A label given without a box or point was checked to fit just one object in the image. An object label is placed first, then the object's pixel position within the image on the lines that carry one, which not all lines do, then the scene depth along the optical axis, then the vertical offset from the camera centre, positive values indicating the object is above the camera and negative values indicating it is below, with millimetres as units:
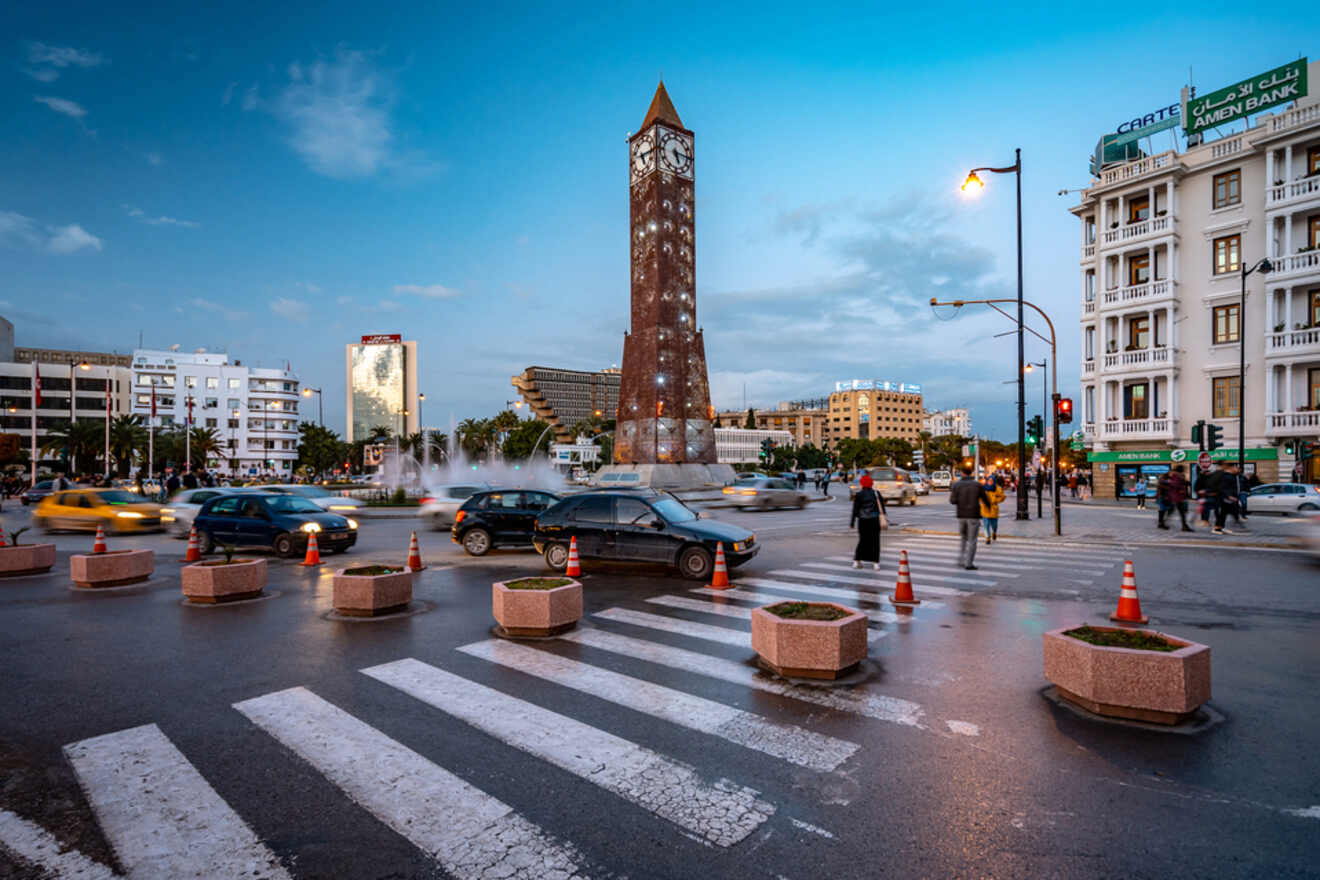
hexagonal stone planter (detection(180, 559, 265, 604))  10039 -1984
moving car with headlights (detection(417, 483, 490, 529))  21547 -1773
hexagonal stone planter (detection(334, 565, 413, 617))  9031 -1923
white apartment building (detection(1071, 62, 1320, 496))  31188 +7468
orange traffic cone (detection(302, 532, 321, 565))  13781 -2150
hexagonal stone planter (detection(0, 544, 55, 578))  12984 -2142
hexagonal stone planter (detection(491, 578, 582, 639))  7840 -1873
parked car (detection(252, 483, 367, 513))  25692 -1979
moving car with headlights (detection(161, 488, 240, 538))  20281 -1818
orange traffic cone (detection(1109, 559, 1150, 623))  8244 -1961
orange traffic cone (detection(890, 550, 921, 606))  9516 -2028
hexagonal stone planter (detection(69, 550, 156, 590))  11406 -2052
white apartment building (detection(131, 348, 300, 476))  95875 +7008
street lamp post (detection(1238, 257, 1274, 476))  26938 +4148
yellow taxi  21172 -1942
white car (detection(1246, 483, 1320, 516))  24773 -1964
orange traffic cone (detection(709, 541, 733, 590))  10812 -2063
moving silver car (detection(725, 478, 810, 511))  30969 -2153
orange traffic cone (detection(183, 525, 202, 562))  14117 -2183
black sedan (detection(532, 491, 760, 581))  11742 -1534
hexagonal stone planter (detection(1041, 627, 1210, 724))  5094 -1811
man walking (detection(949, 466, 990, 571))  12398 -1162
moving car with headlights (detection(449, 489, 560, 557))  15641 -1750
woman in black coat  12453 -1394
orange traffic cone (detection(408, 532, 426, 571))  12601 -2059
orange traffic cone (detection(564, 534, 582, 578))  10734 -1876
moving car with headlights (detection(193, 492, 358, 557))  15195 -1729
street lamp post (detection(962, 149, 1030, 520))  18578 +2834
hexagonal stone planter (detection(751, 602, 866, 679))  6258 -1848
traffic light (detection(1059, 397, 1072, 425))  21719 +1180
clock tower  48906 +10225
